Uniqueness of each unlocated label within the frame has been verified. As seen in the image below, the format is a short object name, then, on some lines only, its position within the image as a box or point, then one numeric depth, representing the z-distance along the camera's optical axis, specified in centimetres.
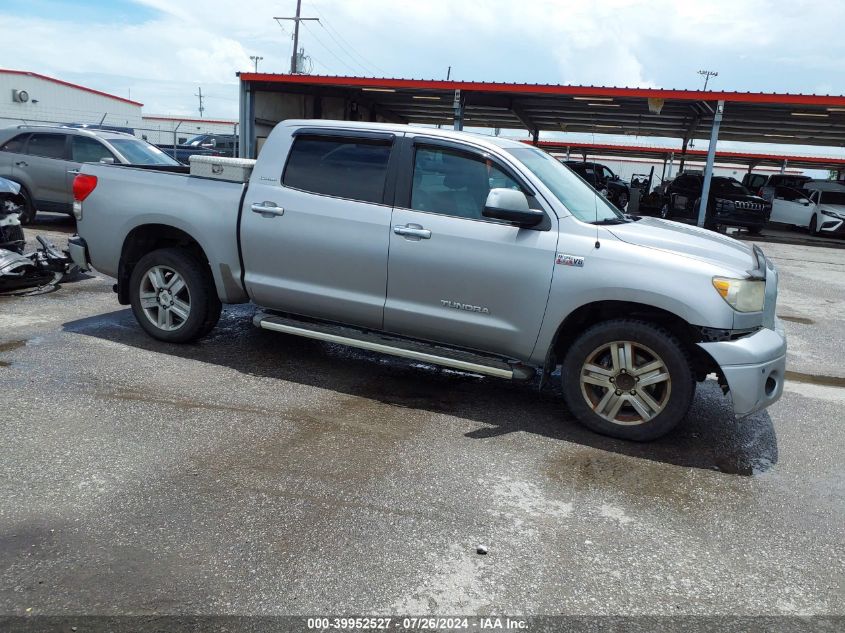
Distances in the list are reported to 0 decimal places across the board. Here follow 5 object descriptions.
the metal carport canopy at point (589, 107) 1923
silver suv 1195
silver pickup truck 434
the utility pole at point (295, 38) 4569
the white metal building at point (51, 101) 3841
